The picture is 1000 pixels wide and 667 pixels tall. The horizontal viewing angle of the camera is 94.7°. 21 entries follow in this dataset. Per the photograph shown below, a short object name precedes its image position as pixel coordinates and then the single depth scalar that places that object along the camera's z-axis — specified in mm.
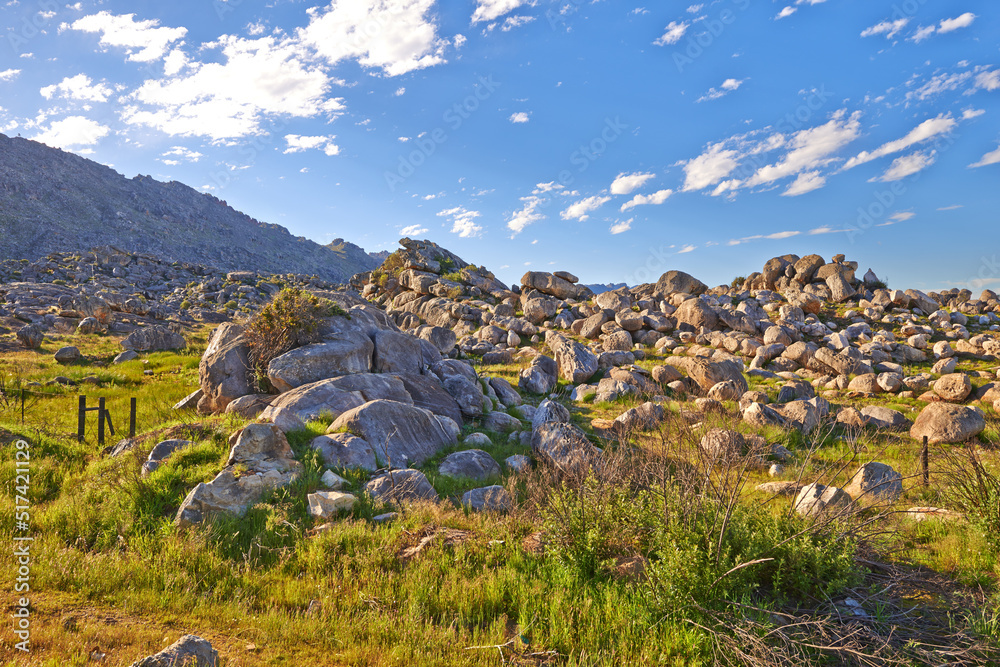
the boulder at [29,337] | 25328
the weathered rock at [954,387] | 20500
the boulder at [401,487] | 7905
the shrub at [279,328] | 13938
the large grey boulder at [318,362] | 13000
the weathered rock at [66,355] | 22203
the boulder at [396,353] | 15727
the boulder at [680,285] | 42469
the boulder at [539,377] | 23031
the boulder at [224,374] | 13531
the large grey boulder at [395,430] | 9852
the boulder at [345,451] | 8875
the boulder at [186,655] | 3834
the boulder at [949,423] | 15094
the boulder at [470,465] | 9789
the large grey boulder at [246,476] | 6922
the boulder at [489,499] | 7988
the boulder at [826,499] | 6238
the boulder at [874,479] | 9548
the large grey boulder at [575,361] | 25094
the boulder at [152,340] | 26594
